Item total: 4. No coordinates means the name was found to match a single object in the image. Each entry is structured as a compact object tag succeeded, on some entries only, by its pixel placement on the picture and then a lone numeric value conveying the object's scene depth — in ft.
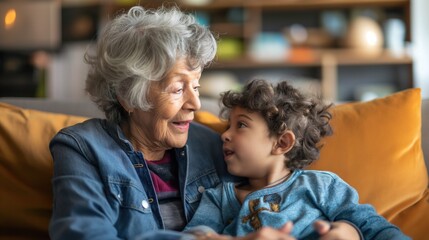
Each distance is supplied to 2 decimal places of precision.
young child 4.93
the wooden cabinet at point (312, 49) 16.48
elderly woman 4.84
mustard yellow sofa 5.65
